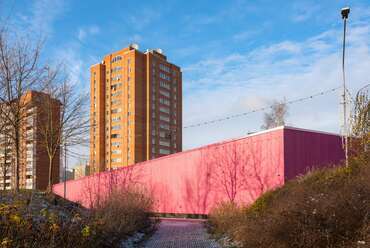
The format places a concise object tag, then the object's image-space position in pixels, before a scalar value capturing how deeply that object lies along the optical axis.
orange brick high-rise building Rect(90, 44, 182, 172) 70.75
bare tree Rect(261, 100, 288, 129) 32.97
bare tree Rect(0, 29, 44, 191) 12.32
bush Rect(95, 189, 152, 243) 8.81
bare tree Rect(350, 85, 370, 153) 11.34
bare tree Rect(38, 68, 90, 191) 16.92
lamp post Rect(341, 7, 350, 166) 12.31
